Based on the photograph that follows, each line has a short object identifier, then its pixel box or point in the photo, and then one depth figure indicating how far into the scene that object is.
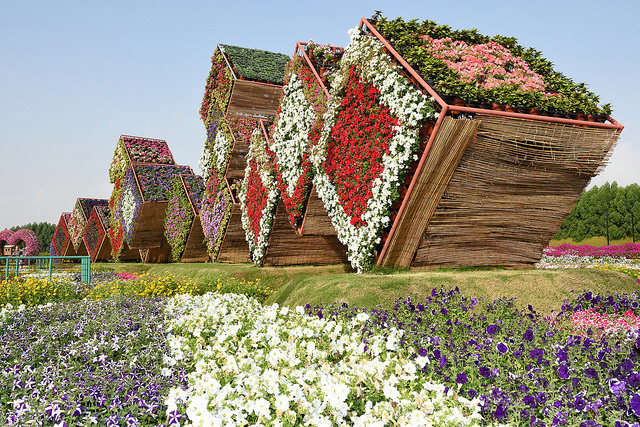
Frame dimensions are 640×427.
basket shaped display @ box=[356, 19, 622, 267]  8.55
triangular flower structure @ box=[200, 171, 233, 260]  18.27
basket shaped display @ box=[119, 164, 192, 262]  24.16
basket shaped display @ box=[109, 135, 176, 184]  26.73
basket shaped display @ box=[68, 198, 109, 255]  36.56
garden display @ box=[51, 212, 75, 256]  41.66
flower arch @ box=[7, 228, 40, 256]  51.24
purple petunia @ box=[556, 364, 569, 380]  3.68
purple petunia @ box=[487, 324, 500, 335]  4.92
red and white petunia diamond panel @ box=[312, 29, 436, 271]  9.02
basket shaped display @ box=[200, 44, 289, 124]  17.91
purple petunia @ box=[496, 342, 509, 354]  4.08
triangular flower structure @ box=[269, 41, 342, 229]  12.66
